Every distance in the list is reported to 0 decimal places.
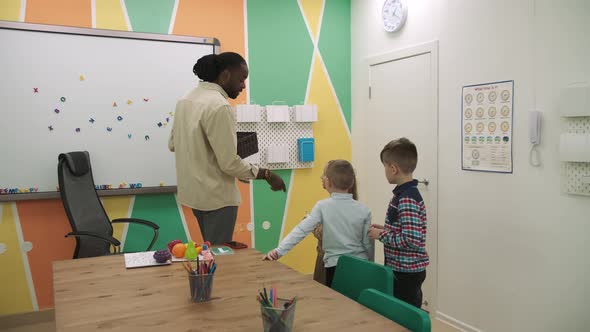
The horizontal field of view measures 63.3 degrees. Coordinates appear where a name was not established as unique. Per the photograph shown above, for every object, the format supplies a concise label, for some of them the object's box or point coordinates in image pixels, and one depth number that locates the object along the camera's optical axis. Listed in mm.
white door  3420
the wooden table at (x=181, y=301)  1375
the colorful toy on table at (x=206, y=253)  2045
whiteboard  3148
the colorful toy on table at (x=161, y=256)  2033
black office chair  2910
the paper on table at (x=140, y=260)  2025
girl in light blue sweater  2260
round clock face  3631
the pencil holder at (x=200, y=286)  1539
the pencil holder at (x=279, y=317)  1241
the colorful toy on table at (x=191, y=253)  2018
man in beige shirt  2494
